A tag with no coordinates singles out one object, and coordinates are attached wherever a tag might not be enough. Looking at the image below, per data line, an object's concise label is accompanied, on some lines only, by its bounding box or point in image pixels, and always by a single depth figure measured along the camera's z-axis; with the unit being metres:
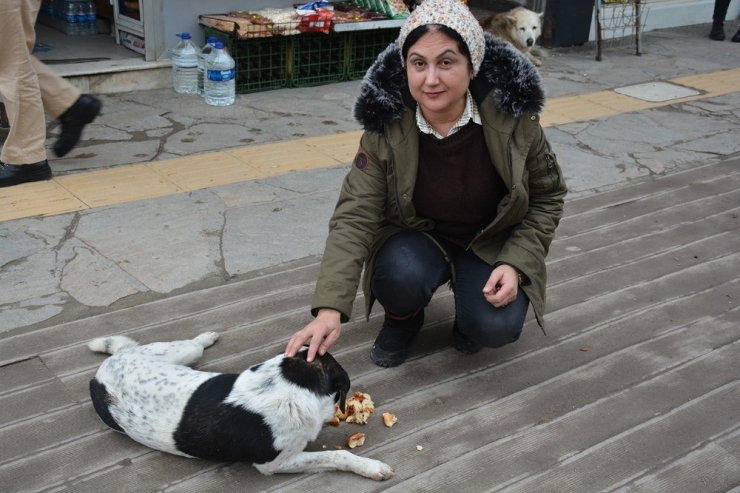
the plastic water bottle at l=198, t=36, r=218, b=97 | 6.77
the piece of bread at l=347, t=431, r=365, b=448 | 2.89
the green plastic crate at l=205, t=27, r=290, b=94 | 6.88
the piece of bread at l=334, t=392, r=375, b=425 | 3.02
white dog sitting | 8.69
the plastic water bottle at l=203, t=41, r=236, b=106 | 6.62
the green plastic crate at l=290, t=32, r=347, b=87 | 7.28
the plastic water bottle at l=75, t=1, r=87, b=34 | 8.13
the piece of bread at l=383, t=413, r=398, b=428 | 3.03
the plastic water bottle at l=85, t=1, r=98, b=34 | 8.18
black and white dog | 2.59
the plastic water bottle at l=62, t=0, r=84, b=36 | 8.11
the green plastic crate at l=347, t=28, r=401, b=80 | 7.63
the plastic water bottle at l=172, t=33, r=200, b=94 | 6.80
